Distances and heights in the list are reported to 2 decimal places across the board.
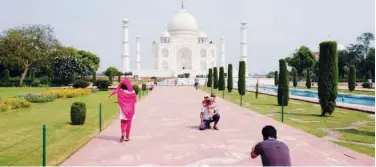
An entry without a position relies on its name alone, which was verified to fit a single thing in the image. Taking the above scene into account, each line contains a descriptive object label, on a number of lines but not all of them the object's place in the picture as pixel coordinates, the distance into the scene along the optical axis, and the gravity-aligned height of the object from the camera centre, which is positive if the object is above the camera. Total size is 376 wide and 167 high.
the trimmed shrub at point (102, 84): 29.61 -0.42
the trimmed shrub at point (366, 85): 32.85 -0.50
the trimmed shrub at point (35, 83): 37.34 -0.46
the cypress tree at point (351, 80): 27.14 -0.06
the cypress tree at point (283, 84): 15.84 -0.21
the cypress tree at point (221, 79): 29.38 -0.01
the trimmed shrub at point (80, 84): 27.36 -0.39
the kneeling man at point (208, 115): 8.62 -0.81
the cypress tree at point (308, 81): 33.19 -0.17
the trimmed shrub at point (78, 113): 9.26 -0.83
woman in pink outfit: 7.15 -0.47
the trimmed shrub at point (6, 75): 37.02 +0.31
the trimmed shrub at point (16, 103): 13.53 -0.87
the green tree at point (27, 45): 35.91 +3.13
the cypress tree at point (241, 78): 22.30 +0.05
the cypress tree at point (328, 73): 12.27 +0.20
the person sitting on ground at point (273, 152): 3.38 -0.65
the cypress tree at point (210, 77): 36.41 +0.12
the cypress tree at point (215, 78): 33.59 +0.07
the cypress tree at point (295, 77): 37.06 +0.19
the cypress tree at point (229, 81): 27.98 -0.16
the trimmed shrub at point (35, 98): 17.01 -0.86
